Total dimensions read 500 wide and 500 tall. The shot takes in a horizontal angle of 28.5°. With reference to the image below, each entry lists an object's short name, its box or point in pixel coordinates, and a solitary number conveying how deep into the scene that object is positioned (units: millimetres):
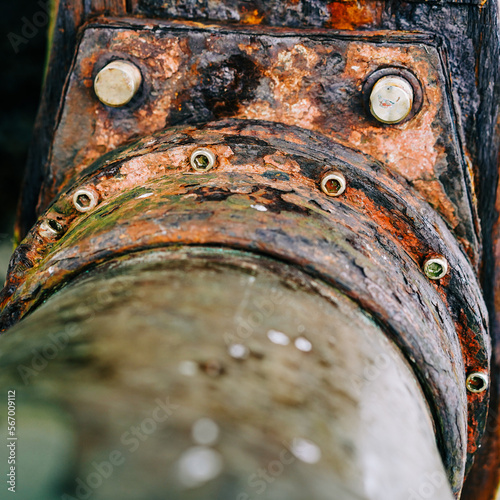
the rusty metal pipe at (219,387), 318
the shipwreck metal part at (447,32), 532
